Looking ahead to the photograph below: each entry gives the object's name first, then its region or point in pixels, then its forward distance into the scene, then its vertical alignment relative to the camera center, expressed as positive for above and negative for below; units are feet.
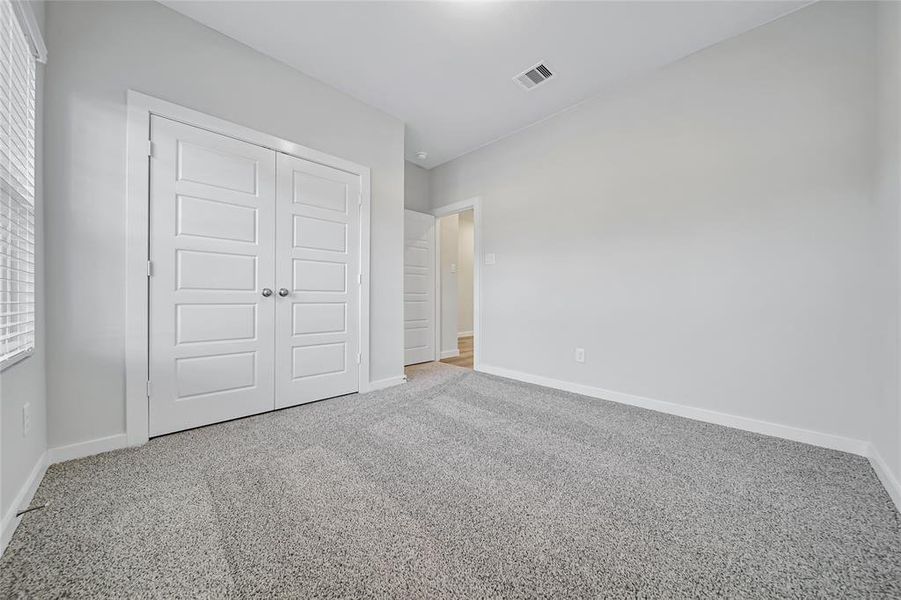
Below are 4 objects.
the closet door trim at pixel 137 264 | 6.25 +0.62
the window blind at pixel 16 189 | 4.14 +1.45
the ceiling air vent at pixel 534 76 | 8.61 +6.03
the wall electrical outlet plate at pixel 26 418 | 4.60 -1.75
